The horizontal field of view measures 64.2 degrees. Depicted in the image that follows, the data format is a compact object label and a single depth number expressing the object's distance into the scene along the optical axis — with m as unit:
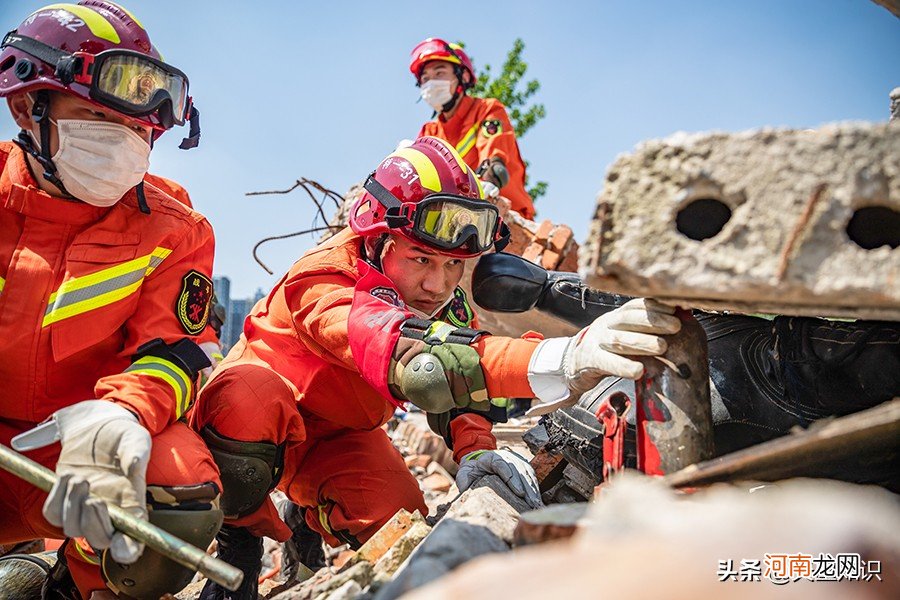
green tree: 14.55
